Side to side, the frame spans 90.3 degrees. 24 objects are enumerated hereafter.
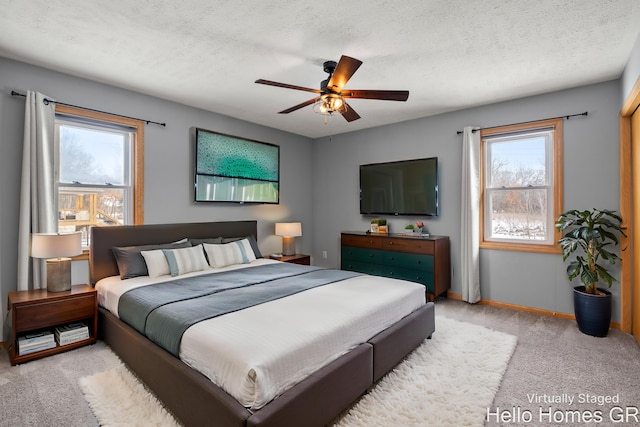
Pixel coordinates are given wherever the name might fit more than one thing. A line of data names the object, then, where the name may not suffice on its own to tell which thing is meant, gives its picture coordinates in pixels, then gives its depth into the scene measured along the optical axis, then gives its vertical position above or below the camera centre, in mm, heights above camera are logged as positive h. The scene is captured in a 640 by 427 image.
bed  1574 -979
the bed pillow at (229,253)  3800 -487
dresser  4242 -631
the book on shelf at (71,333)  2830 -1068
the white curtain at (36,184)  2979 +293
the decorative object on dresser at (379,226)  4984 -194
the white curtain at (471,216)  4227 -34
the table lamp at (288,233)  5156 -314
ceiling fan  2442 +1024
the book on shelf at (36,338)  2660 -1047
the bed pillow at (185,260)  3383 -501
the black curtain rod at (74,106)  3002 +1144
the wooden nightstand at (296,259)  4824 -693
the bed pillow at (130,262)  3297 -501
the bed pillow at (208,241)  3965 -338
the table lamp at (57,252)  2762 -331
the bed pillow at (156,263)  3317 -509
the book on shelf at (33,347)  2619 -1119
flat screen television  4664 +409
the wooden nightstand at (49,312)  2598 -849
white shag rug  1948 -1243
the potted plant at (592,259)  3162 -481
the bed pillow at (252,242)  4324 -396
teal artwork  4410 +684
